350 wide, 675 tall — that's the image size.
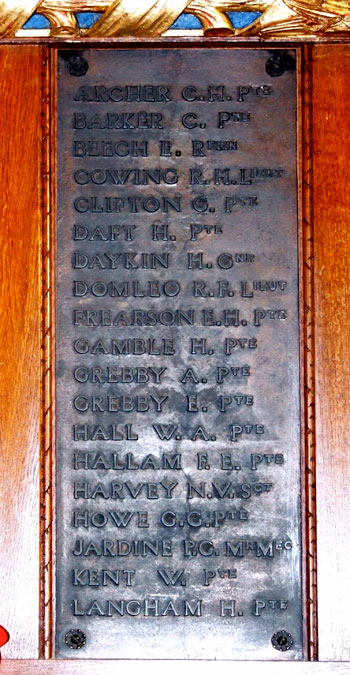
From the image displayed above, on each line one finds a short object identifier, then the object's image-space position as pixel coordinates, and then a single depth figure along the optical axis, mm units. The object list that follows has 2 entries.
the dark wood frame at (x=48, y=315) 4312
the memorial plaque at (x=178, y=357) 4305
